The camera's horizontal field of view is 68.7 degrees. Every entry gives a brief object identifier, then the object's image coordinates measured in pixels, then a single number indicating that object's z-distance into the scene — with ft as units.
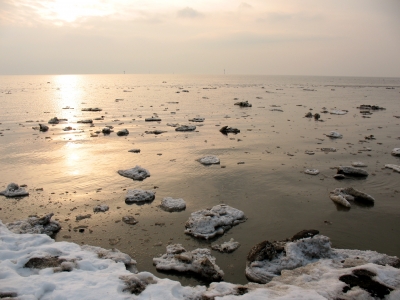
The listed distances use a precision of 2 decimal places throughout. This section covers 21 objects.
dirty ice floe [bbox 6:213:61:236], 29.99
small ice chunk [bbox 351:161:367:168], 51.93
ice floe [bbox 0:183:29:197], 39.28
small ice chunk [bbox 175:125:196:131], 86.38
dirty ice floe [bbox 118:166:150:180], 46.52
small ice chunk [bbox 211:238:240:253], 27.81
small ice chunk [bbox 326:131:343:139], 76.07
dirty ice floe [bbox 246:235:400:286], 23.76
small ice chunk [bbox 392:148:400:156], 58.30
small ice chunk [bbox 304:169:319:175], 48.28
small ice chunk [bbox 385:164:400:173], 49.69
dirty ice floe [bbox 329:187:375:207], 37.52
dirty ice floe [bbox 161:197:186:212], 36.19
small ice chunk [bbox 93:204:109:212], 35.38
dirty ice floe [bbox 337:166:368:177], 47.06
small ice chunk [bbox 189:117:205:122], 103.86
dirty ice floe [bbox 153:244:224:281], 24.02
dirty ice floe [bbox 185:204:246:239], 30.63
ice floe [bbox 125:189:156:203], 38.24
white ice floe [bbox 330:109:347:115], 120.69
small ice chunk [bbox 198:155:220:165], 54.24
